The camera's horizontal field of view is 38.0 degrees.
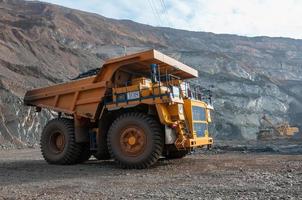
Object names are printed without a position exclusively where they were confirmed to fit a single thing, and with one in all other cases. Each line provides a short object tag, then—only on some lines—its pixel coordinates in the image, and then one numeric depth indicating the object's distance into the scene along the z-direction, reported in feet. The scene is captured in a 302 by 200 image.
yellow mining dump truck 31.73
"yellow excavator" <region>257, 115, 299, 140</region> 122.91
